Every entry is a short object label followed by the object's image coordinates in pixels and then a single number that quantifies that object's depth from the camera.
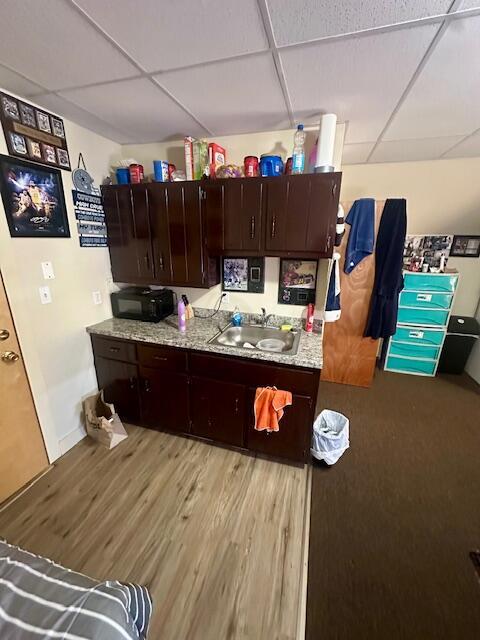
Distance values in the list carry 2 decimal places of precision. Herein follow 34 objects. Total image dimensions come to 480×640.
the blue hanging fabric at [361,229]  2.54
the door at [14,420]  1.58
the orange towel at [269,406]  1.71
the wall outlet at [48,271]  1.77
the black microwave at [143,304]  2.23
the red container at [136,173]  2.04
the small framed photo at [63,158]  1.78
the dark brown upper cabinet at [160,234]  1.94
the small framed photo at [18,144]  1.52
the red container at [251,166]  1.79
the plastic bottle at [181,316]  2.08
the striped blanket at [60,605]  0.66
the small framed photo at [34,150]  1.60
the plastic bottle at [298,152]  1.73
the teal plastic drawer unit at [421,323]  2.92
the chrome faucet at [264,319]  2.25
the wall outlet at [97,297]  2.20
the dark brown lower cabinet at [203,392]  1.75
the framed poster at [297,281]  2.11
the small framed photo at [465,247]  3.08
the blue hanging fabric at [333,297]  2.24
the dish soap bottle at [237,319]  2.25
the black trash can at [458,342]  3.09
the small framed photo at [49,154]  1.68
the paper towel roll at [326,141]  1.58
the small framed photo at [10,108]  1.46
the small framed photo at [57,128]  1.72
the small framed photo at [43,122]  1.63
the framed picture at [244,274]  2.22
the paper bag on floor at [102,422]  2.09
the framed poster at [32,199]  1.53
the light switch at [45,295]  1.77
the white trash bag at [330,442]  1.90
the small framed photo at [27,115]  1.54
